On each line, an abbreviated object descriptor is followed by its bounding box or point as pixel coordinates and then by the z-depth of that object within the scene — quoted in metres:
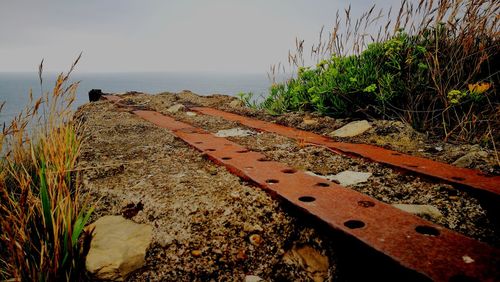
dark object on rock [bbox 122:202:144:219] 1.22
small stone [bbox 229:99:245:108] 4.03
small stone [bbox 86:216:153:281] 0.98
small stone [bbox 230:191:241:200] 1.21
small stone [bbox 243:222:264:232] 1.08
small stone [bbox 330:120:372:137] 2.29
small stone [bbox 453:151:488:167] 1.57
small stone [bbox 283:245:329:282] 0.99
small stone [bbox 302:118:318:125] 2.66
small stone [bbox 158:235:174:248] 1.04
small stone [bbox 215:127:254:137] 2.30
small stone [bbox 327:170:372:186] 1.41
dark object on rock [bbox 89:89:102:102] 4.86
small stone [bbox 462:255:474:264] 0.78
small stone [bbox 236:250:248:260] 1.01
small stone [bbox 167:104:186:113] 3.39
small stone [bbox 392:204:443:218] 1.10
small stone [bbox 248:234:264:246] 1.06
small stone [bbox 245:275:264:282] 0.96
